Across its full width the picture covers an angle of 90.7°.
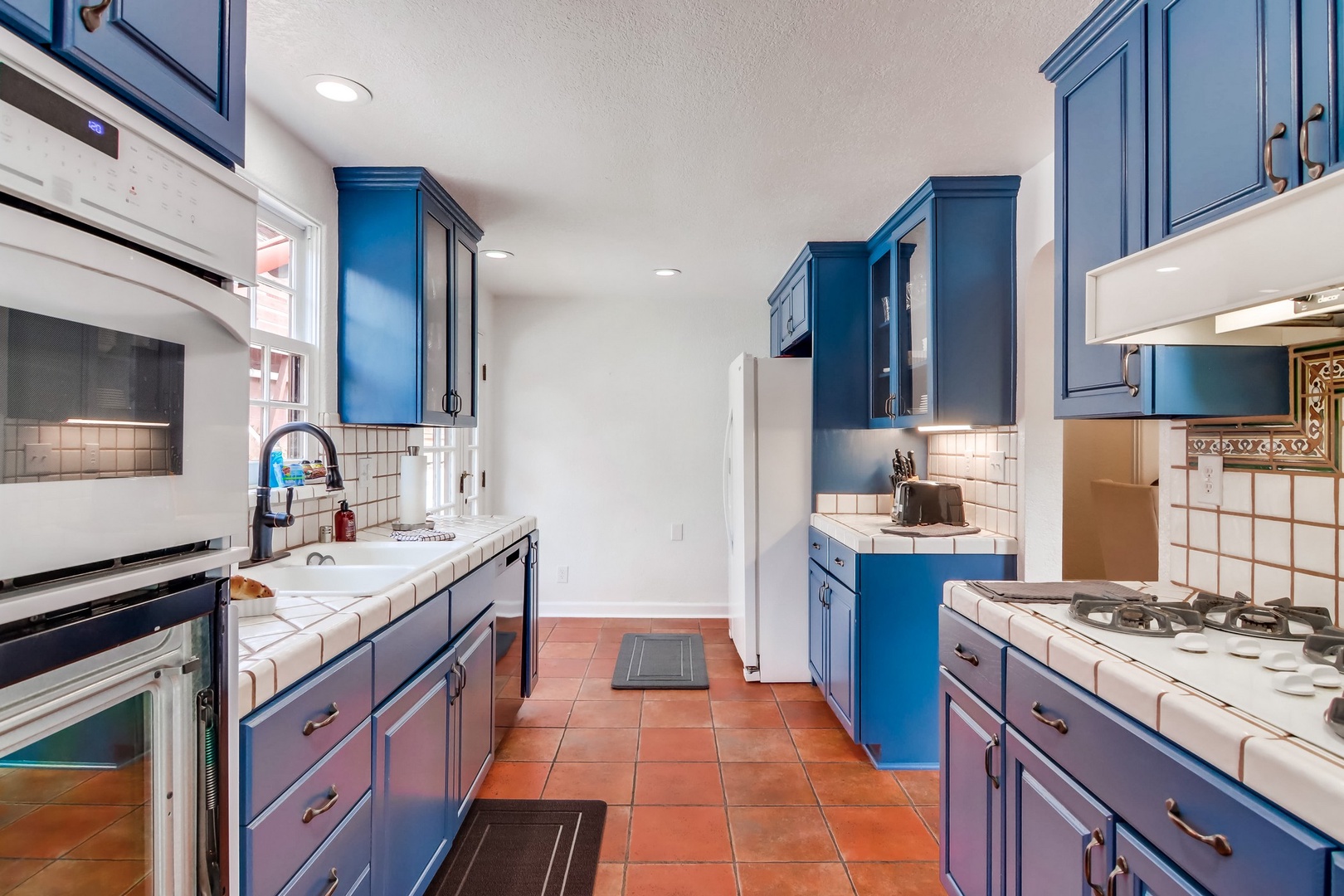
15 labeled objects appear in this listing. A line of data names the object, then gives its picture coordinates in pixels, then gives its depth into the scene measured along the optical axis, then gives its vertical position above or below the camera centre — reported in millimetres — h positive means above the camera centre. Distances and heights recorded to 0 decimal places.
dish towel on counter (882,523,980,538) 2705 -340
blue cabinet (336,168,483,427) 2562 +588
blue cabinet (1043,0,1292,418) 1315 +546
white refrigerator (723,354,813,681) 3533 -308
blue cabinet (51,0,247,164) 726 +485
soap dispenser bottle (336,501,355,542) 2418 -286
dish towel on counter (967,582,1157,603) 1556 -346
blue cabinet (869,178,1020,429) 2645 +605
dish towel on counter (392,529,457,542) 2420 -327
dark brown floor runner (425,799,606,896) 1951 -1282
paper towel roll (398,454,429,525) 2857 -191
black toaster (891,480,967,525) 2932 -242
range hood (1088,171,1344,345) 805 +251
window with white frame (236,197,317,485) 2195 +425
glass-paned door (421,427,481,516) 3949 -153
